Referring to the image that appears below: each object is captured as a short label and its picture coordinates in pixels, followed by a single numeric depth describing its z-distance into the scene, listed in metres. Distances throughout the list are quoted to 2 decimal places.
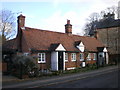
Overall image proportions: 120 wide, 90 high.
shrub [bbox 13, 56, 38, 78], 18.28
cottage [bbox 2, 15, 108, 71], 23.69
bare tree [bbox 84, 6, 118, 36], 68.00
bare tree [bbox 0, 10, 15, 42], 39.26
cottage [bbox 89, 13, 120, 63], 48.28
